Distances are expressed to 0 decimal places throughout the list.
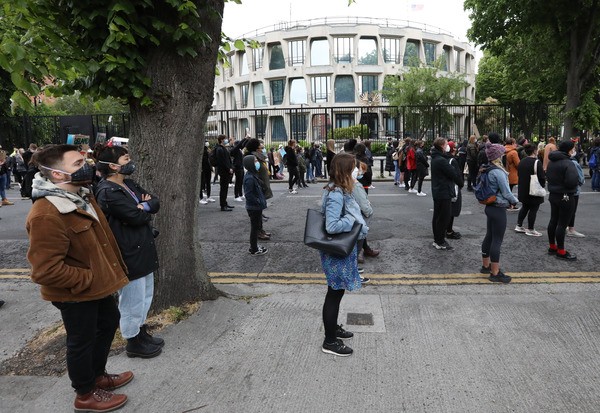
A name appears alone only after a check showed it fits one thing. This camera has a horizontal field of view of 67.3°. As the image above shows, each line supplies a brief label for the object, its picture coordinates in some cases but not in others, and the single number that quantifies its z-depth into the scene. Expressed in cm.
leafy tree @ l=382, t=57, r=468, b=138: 3566
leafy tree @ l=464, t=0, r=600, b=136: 1658
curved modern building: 5134
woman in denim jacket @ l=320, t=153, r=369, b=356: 364
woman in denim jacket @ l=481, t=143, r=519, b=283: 570
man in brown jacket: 273
